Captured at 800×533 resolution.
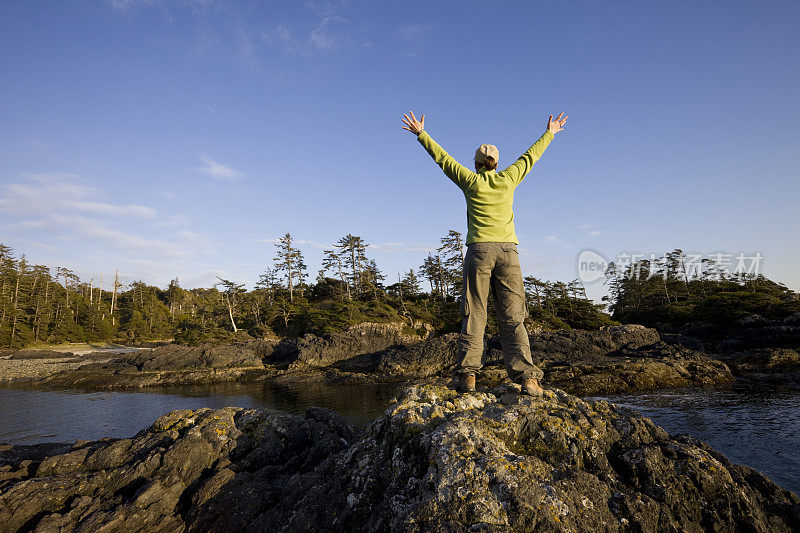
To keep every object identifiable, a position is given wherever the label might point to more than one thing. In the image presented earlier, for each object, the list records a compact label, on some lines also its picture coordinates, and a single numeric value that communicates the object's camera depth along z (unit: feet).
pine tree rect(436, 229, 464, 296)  174.09
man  14.65
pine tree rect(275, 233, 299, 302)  198.18
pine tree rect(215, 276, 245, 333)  165.07
